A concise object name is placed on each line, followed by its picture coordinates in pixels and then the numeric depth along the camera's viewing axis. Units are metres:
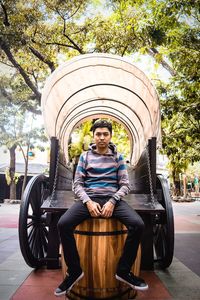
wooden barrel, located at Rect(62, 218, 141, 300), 2.54
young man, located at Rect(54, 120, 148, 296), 2.46
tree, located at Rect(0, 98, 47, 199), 22.33
